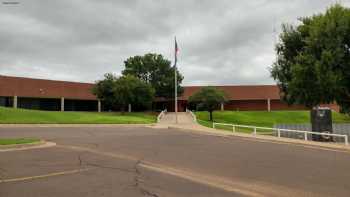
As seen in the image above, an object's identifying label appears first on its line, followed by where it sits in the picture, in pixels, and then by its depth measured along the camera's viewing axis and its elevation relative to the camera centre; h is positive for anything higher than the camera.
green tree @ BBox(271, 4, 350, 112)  27.23 +3.10
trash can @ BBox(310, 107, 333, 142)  22.39 -0.98
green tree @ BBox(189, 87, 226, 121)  54.78 +1.16
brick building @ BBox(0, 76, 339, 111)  57.25 +1.86
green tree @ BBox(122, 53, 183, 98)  72.00 +7.06
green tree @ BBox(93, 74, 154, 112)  58.09 +2.65
